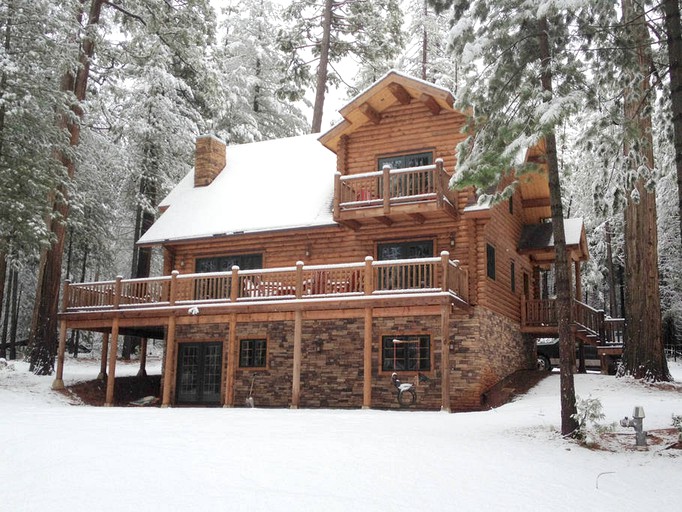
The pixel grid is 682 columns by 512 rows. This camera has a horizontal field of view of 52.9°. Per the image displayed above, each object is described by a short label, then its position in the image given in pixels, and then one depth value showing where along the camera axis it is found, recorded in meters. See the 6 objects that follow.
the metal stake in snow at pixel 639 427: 10.64
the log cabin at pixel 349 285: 18.39
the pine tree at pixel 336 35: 31.62
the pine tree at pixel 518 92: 11.45
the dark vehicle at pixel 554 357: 26.11
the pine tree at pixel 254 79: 34.09
